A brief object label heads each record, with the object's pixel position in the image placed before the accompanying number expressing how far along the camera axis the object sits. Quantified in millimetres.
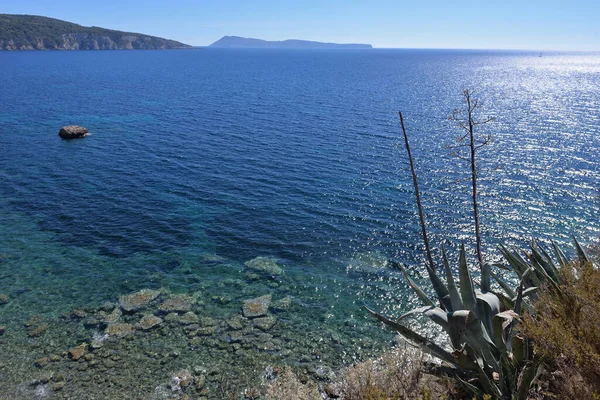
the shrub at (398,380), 12628
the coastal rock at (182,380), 17391
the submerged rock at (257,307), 22141
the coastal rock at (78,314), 21688
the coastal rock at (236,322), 21156
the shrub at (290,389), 16141
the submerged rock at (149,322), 21028
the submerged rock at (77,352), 18812
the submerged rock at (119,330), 20452
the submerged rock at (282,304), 22750
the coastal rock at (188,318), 21453
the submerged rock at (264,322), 21172
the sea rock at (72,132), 56359
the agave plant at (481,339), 10898
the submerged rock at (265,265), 26406
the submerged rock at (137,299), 22609
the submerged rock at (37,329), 20362
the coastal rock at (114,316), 21422
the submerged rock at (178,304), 22516
